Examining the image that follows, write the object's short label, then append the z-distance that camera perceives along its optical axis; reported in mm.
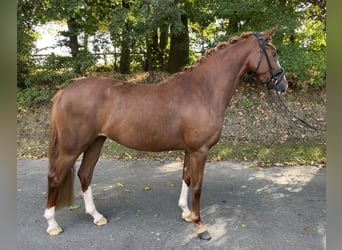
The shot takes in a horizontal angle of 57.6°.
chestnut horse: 3270
